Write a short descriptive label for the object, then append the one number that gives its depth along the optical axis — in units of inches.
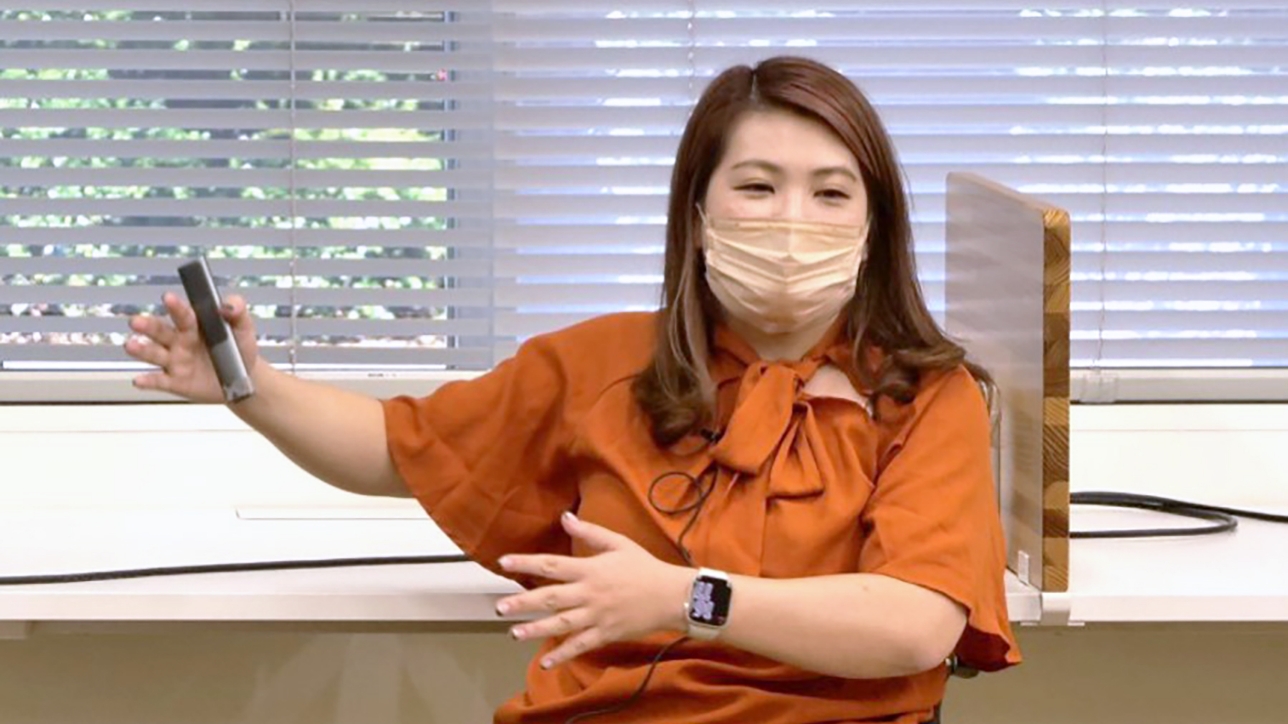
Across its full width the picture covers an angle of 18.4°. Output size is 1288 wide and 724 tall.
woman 123.1
